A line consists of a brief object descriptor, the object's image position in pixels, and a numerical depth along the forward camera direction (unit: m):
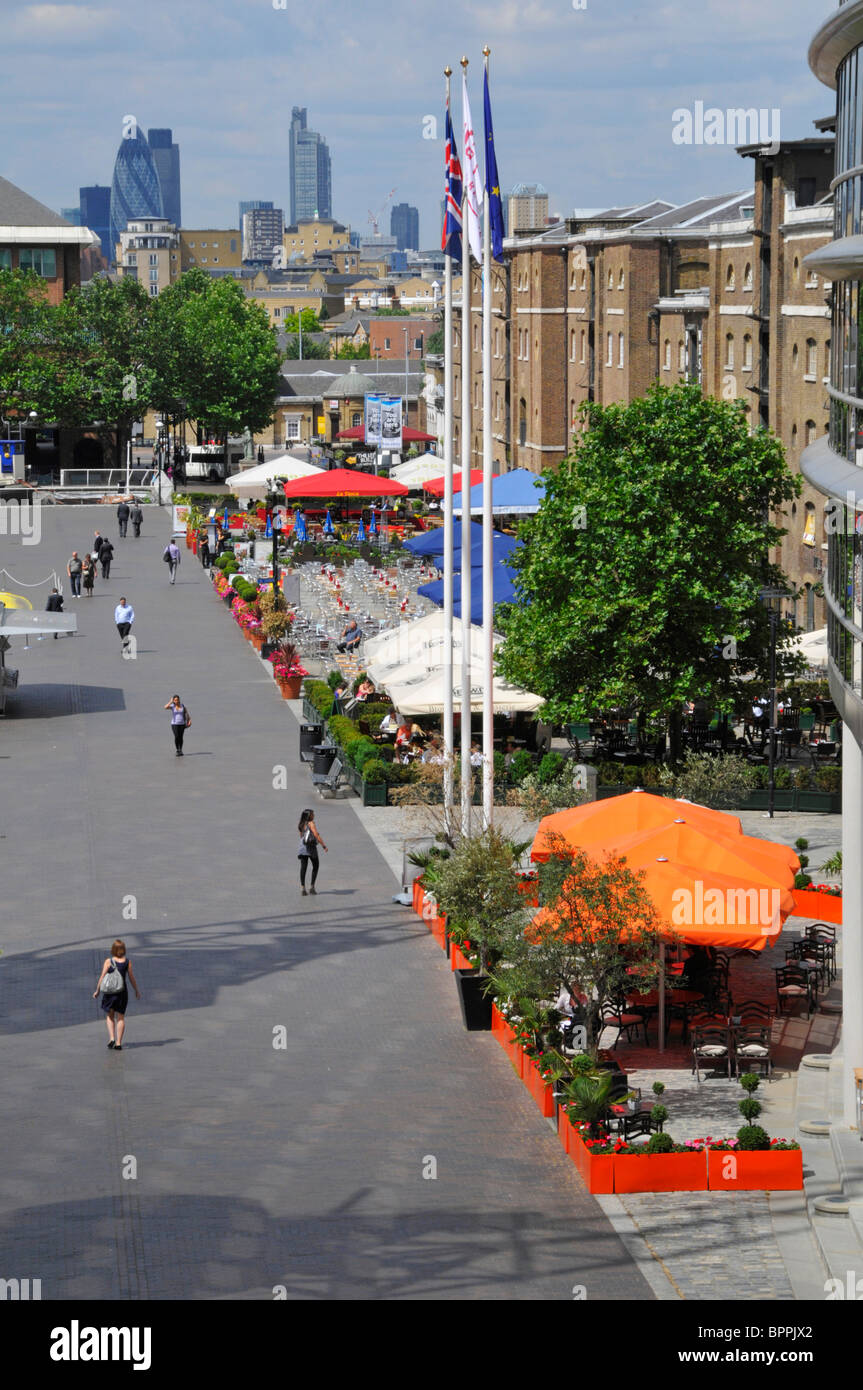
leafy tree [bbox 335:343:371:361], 188.75
